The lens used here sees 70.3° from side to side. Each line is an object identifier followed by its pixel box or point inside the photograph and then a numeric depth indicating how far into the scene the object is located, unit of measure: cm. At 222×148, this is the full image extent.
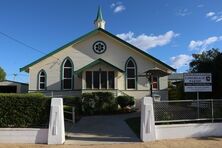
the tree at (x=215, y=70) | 1045
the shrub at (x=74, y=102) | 1187
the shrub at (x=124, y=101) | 1235
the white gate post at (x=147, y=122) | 646
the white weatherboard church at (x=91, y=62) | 1404
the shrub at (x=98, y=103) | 1165
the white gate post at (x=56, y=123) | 625
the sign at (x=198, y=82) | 765
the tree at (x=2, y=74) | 3516
